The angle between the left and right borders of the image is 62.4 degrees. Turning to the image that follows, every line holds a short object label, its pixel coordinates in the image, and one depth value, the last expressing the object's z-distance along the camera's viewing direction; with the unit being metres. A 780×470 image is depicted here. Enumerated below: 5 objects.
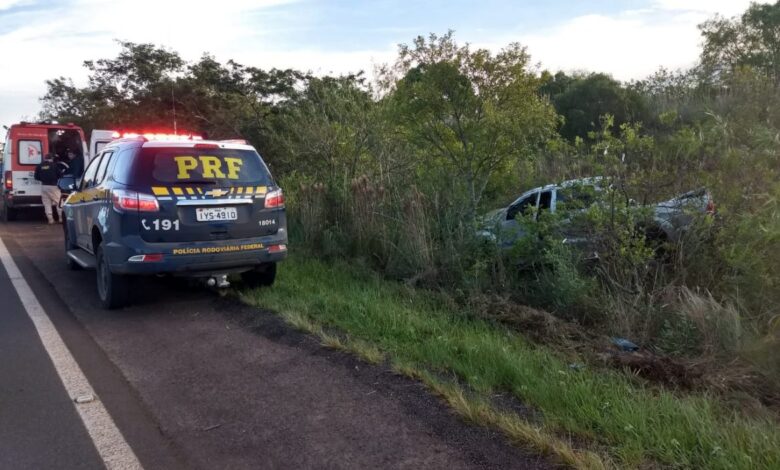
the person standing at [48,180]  15.15
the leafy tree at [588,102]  24.91
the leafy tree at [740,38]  24.12
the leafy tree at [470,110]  9.04
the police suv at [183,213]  6.46
